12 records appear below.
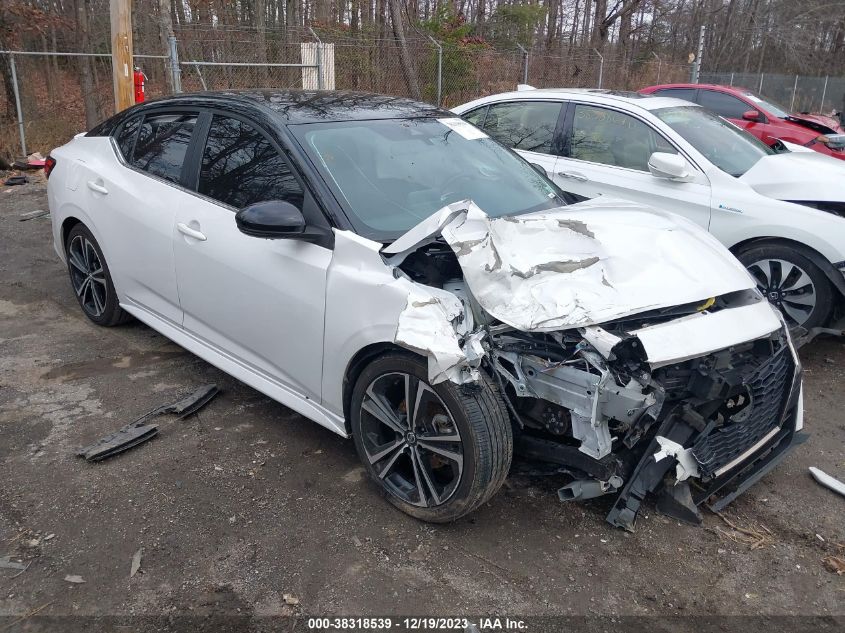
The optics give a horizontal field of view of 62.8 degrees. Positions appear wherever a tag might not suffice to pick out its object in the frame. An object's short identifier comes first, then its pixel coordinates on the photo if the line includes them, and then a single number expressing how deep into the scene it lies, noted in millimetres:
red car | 9992
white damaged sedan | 2699
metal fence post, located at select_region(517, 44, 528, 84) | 15011
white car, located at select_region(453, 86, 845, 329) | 4758
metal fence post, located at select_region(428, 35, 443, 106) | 13164
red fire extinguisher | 9336
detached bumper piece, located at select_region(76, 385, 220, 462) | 3455
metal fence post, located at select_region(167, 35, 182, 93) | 10188
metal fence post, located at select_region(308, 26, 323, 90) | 12303
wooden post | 7918
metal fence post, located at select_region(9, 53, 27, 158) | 10844
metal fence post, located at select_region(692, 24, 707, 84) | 17312
